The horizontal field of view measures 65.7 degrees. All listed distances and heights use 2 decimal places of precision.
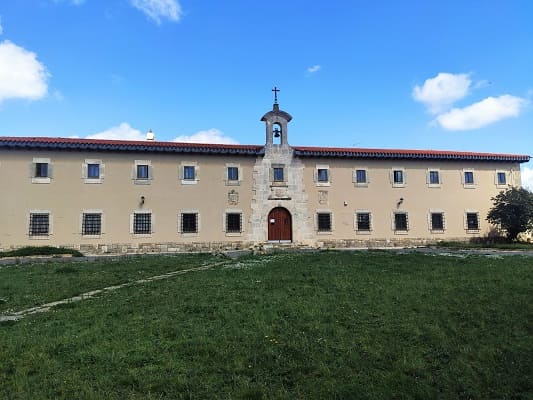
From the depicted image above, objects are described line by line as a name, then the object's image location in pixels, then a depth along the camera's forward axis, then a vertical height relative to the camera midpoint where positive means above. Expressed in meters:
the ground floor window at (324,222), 27.83 +0.91
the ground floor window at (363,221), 28.34 +0.95
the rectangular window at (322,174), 28.16 +4.15
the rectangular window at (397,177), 29.12 +4.05
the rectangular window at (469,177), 29.94 +4.09
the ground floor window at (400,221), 28.83 +0.93
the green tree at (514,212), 27.25 +1.41
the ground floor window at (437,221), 29.20 +0.91
